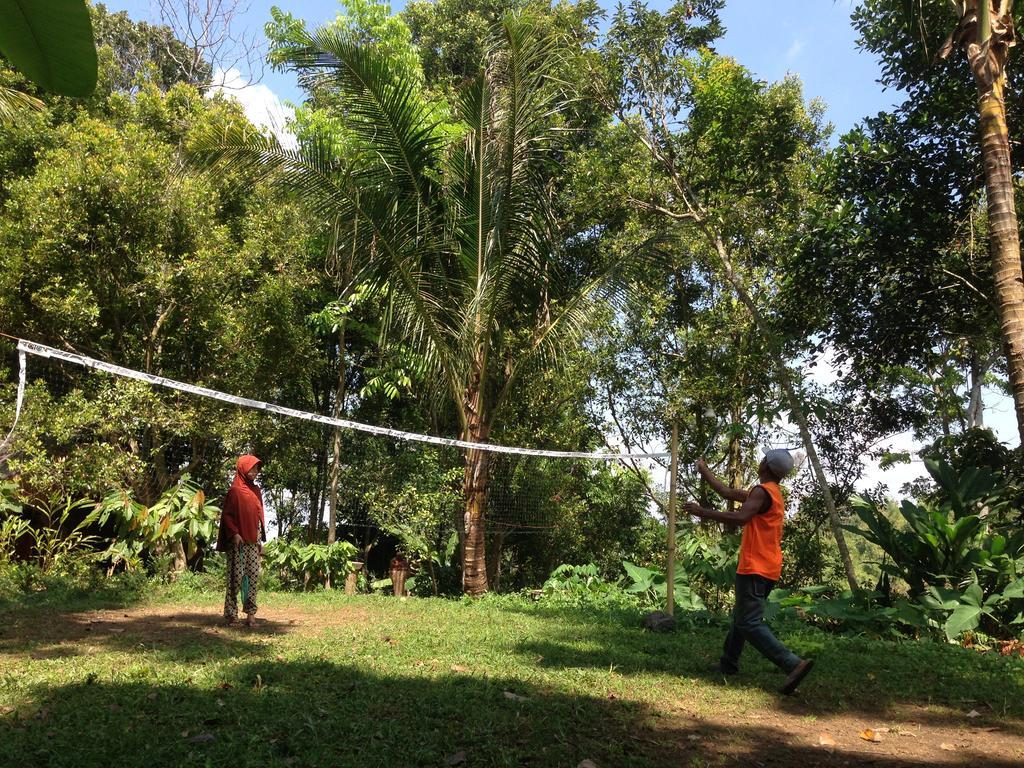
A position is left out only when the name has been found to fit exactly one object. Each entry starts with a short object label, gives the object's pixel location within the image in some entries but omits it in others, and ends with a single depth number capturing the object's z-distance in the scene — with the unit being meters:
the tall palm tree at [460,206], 9.51
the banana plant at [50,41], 1.01
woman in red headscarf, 6.69
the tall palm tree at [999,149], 6.55
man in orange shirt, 4.69
